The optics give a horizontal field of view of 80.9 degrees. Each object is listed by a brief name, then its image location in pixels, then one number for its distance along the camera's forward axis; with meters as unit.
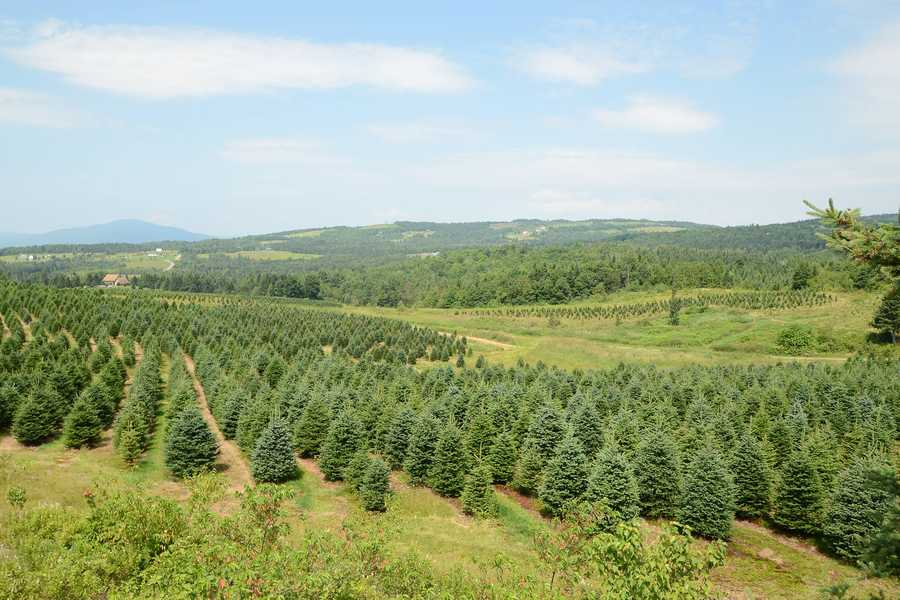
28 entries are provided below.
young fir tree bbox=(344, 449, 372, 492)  36.23
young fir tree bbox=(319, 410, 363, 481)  38.78
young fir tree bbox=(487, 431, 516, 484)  39.38
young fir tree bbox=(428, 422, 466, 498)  36.97
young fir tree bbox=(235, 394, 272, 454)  41.78
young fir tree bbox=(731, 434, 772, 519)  34.31
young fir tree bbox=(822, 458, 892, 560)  28.30
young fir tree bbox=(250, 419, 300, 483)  36.84
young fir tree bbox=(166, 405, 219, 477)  37.22
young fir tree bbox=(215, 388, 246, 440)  45.69
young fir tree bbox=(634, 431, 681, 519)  33.81
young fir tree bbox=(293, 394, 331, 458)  42.38
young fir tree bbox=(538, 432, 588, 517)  33.62
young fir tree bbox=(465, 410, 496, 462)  40.22
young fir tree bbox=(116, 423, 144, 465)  38.09
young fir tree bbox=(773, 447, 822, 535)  31.81
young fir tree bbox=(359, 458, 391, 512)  34.00
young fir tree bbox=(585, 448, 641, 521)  31.09
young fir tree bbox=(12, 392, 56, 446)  40.56
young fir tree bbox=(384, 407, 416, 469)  40.94
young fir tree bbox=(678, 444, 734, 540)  31.09
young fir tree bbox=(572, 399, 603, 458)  39.81
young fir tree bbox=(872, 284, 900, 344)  80.19
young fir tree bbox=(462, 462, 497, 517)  34.28
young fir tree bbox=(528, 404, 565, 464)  38.77
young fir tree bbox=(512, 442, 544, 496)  37.59
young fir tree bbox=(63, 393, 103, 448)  40.84
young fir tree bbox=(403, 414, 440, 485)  38.38
